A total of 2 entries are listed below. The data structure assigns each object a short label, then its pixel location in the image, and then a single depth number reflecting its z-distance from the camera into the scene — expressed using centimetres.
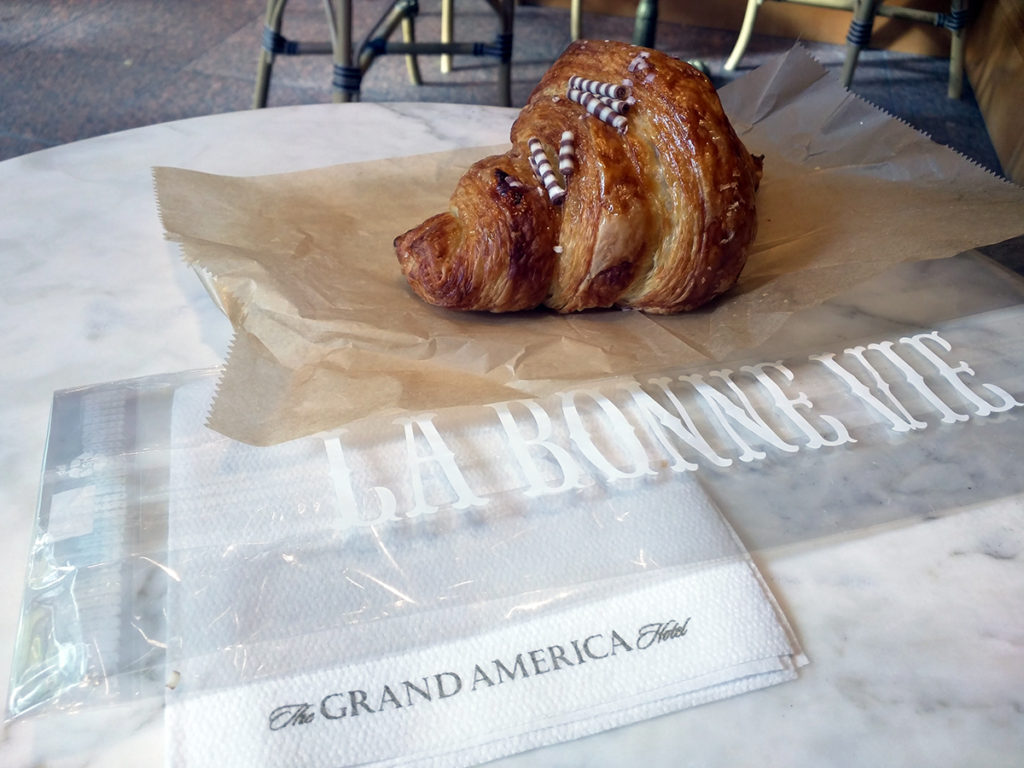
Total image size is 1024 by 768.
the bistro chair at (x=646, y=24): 181
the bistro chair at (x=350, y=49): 160
